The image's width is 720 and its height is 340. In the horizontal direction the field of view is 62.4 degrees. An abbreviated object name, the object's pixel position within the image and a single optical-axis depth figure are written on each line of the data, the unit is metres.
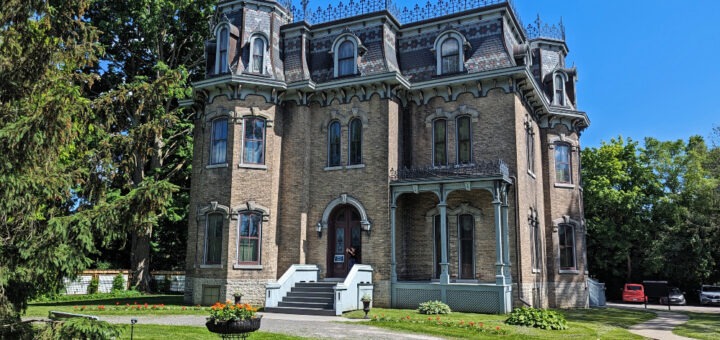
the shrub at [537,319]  15.23
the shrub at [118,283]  28.86
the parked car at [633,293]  32.81
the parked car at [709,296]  32.25
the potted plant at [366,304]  16.81
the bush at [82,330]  7.63
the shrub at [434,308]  17.88
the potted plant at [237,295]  19.39
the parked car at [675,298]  32.72
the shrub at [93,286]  28.39
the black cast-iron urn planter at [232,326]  9.76
